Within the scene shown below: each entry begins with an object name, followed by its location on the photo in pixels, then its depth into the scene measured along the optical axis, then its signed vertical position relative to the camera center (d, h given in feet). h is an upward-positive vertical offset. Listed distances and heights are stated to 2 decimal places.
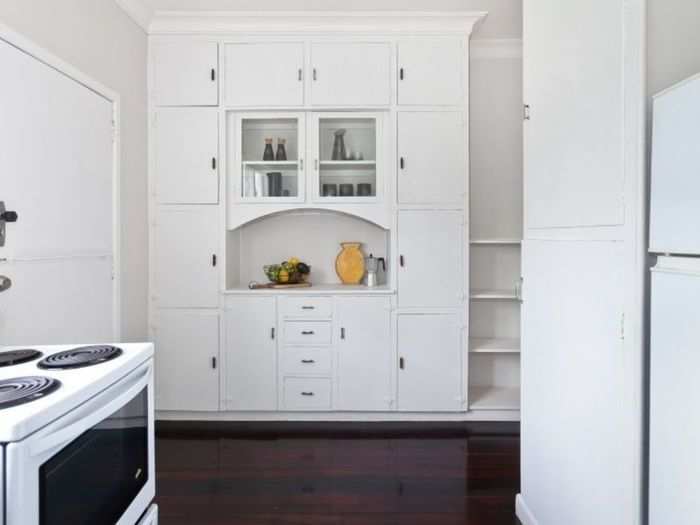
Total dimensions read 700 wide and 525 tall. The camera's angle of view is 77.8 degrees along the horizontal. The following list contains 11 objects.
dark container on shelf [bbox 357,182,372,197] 10.04 +1.64
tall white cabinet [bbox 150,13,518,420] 9.71 +0.32
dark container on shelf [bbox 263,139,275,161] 10.14 +2.51
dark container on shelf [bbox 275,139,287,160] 10.16 +2.57
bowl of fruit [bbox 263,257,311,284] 10.42 -0.31
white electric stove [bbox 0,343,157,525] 2.52 -1.23
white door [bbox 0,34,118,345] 5.91 +0.84
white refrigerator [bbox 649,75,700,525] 3.26 -0.38
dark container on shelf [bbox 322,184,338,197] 10.01 +1.61
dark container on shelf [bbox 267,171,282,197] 10.11 +1.77
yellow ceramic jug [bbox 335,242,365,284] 10.81 -0.11
